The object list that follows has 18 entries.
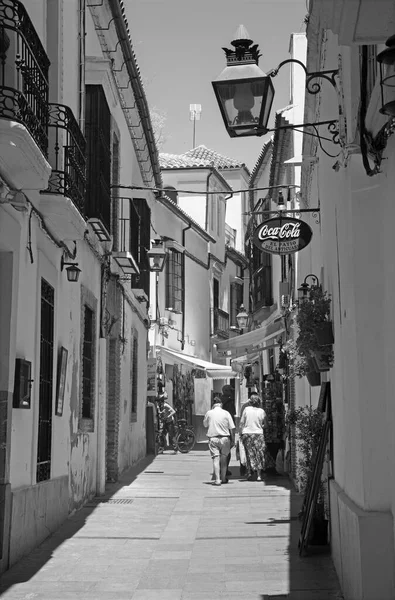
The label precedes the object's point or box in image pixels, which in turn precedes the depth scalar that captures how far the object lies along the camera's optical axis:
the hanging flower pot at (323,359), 8.57
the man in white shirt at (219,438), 16.20
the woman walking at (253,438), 16.62
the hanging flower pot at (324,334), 8.43
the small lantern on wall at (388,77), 3.91
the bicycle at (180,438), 23.81
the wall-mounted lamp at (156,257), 20.19
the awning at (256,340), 18.86
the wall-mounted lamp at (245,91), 7.47
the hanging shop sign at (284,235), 12.02
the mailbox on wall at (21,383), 8.53
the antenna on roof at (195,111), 44.84
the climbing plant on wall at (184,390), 29.05
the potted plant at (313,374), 9.59
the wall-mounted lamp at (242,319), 31.06
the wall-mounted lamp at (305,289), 11.16
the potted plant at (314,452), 9.15
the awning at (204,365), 26.64
